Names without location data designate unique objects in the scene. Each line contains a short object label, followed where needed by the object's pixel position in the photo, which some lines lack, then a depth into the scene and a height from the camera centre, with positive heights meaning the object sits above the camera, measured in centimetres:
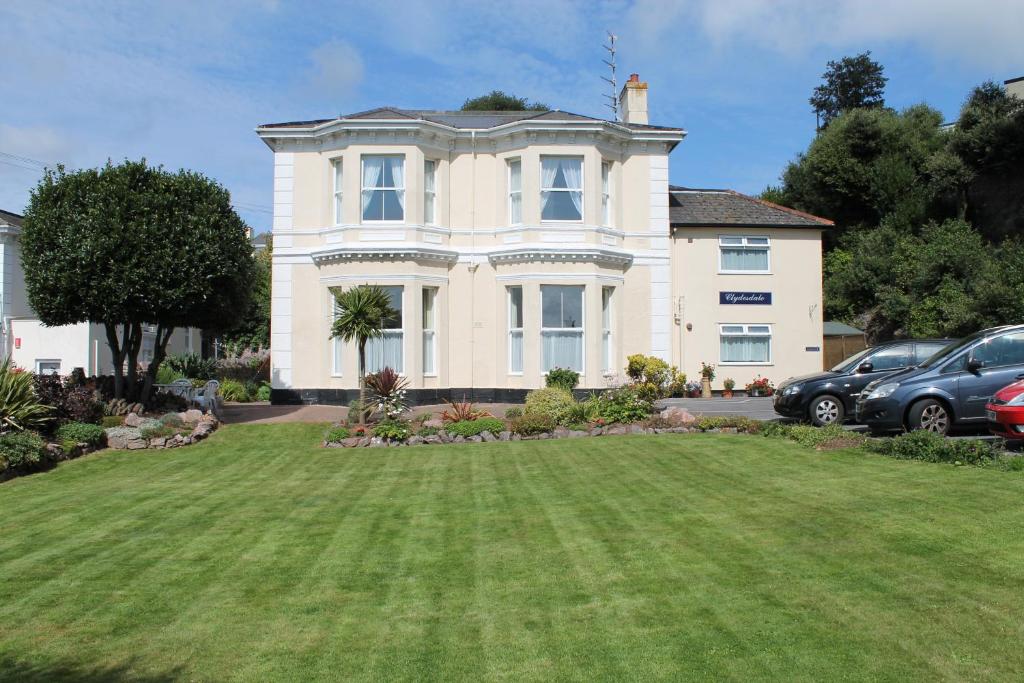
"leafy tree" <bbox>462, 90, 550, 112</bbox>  6219 +1997
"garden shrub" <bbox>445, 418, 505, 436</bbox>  1717 -124
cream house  2417 +358
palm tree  1861 +120
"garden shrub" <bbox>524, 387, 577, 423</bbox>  1806 -78
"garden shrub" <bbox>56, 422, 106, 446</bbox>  1670 -131
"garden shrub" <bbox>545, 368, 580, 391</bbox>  2222 -30
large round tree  1809 +271
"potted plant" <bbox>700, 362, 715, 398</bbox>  2625 -37
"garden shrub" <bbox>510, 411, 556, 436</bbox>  1714 -118
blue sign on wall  2709 +225
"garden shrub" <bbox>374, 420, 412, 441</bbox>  1702 -129
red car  1186 -67
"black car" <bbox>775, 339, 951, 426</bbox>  1683 -34
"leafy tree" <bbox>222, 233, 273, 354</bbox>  4391 +212
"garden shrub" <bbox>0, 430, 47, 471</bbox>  1455 -145
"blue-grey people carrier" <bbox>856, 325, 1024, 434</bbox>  1386 -36
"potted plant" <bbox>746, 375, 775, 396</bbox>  2653 -70
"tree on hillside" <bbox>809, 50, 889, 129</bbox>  5834 +2006
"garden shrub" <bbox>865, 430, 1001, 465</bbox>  1141 -119
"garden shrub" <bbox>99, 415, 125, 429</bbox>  1812 -115
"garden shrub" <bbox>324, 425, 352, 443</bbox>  1722 -139
